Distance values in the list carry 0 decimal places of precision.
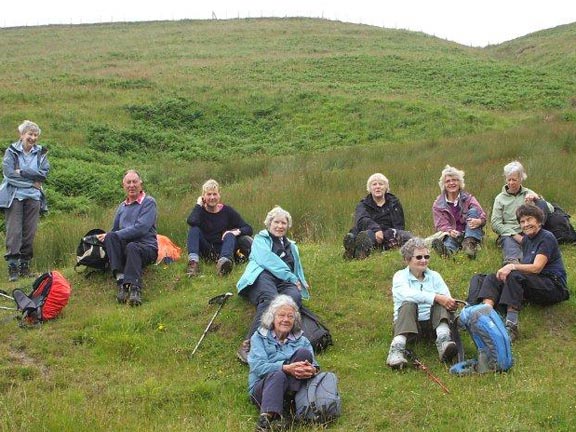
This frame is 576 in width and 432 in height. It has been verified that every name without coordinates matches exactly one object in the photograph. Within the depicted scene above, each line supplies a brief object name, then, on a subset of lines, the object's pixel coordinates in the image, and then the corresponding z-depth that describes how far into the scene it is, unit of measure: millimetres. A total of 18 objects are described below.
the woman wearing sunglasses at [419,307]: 6547
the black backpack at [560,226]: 9070
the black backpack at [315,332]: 7125
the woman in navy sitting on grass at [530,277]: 7066
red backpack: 7812
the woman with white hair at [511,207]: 8719
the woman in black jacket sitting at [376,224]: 9414
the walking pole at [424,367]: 5961
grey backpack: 5523
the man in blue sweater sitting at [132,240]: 8578
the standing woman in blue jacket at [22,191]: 9453
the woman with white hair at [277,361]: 5547
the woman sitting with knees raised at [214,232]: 9283
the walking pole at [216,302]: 7319
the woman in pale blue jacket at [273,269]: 7594
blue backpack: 6152
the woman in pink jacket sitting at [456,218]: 9125
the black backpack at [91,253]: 9008
